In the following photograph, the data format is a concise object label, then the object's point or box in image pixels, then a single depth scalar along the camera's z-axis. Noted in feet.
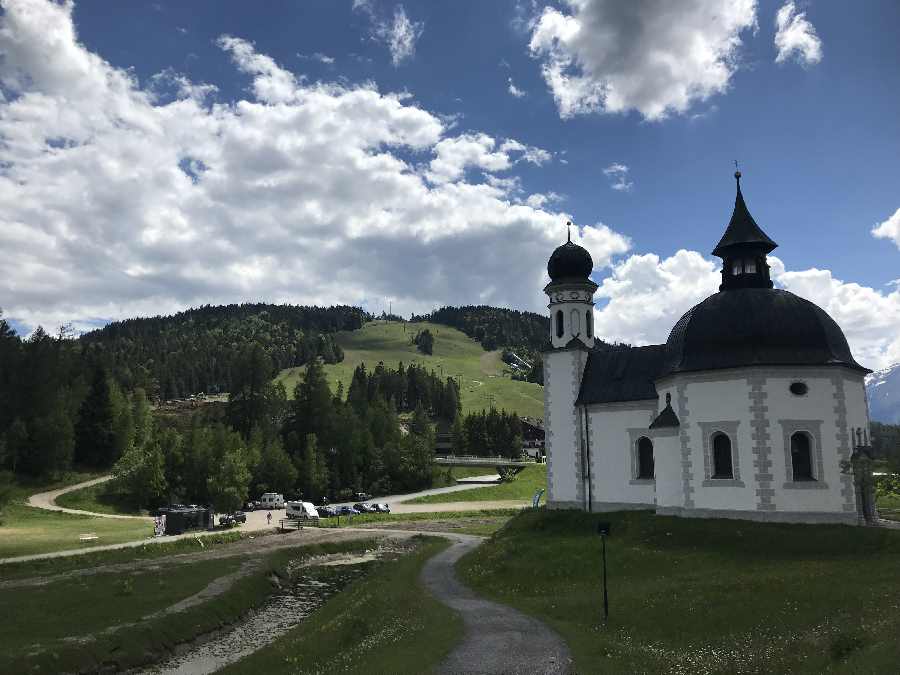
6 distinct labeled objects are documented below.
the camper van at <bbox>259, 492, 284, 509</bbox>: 271.28
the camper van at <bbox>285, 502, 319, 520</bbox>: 235.20
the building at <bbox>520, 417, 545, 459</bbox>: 539.33
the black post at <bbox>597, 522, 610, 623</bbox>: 83.66
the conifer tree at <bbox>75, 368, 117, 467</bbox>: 309.83
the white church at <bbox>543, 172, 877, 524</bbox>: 120.47
